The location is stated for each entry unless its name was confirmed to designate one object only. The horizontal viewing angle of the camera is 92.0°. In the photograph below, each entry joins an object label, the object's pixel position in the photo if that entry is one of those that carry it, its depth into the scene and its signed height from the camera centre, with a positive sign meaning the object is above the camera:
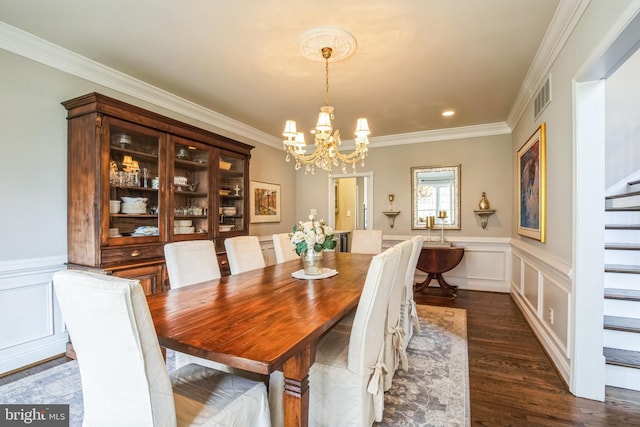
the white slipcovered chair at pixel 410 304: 2.67 -0.83
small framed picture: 4.90 +0.17
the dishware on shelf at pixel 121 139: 2.67 +0.64
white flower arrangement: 2.28 -0.18
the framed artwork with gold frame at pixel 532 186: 2.79 +0.27
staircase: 2.09 -0.64
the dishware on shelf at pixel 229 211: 3.91 +0.01
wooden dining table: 1.14 -0.50
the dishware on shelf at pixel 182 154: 3.28 +0.62
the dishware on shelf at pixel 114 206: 2.61 +0.05
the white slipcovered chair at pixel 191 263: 2.19 -0.38
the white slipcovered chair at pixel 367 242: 3.97 -0.39
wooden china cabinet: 2.52 +0.23
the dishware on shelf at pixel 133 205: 2.79 +0.06
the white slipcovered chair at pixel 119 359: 0.92 -0.47
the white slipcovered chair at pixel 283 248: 3.36 -0.41
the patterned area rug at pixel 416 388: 1.79 -1.19
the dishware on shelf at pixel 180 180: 3.26 +0.34
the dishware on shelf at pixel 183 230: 3.24 -0.20
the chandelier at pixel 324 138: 2.52 +0.65
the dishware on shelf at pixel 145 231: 2.85 -0.18
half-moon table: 4.35 -0.72
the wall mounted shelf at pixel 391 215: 5.27 -0.05
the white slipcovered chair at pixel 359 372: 1.45 -0.79
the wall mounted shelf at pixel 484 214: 4.68 -0.03
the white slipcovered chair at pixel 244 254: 2.73 -0.39
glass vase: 2.36 -0.38
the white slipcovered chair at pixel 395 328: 1.90 -0.75
